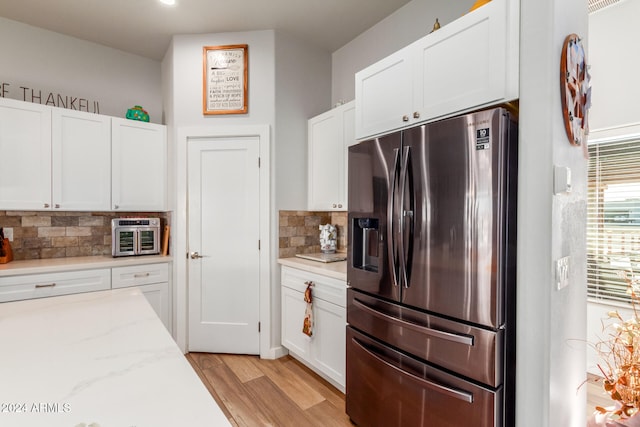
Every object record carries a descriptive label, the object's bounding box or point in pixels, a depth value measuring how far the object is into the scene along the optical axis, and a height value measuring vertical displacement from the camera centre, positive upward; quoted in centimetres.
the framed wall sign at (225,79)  305 +121
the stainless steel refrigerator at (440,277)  132 -30
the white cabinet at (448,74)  138 +67
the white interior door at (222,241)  304 -29
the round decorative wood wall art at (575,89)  138 +54
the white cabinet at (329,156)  271 +47
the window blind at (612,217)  254 -5
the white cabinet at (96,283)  250 -61
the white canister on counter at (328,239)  313 -28
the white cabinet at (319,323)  232 -88
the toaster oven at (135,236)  303 -26
